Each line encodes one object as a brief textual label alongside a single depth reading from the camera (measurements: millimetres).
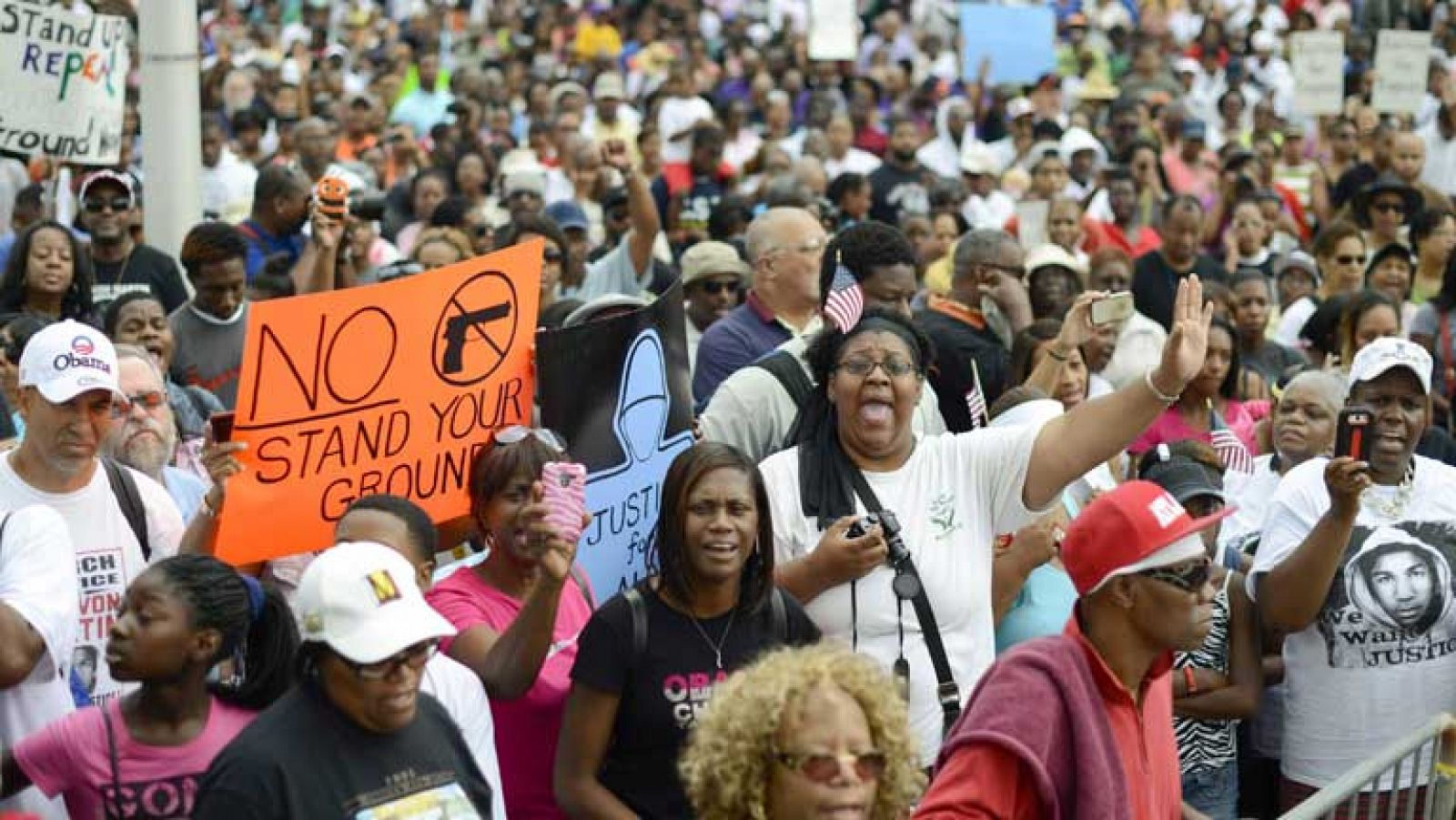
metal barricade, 10279
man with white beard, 12117
